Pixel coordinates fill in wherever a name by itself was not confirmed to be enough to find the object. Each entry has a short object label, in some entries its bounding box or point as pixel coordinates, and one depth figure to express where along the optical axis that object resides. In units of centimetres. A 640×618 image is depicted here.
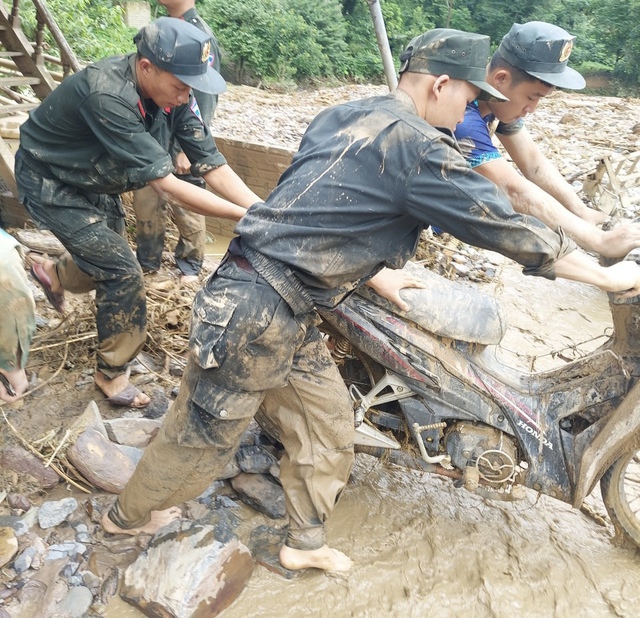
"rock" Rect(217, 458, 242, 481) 297
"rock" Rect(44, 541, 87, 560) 252
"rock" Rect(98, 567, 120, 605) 240
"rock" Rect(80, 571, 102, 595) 243
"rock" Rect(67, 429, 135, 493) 283
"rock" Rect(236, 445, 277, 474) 301
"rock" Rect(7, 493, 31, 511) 271
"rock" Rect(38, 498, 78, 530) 264
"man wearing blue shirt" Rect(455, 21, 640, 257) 272
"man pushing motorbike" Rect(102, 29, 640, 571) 186
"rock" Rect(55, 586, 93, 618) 231
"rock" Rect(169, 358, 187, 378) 373
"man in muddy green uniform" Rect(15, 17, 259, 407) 270
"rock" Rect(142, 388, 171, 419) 337
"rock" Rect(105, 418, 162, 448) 310
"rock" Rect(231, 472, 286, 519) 289
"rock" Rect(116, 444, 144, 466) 296
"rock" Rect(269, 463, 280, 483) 302
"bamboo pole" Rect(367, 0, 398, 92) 414
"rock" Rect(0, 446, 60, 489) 283
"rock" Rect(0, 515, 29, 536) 258
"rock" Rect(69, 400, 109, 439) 296
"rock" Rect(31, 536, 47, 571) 248
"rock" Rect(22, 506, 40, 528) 263
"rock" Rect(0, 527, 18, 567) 244
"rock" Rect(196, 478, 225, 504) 292
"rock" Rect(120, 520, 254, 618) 230
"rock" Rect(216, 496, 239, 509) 292
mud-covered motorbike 249
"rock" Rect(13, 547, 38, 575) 245
